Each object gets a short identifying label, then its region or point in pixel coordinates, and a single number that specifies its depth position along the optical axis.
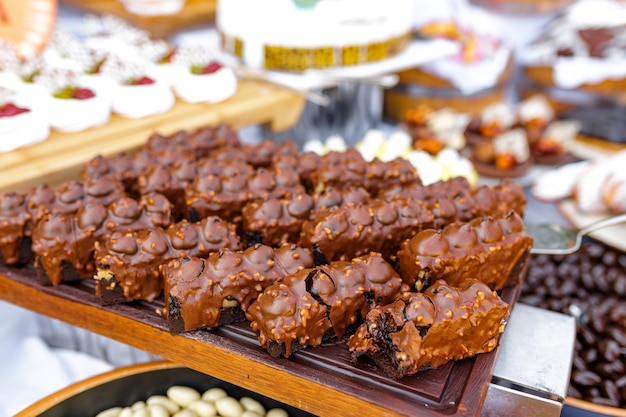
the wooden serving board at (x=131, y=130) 0.75
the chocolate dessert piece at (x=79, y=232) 0.63
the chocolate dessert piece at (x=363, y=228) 0.63
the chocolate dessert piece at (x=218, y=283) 0.59
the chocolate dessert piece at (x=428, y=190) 0.69
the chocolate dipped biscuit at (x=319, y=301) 0.57
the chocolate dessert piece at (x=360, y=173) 0.71
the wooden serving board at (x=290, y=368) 0.56
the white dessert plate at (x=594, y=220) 0.84
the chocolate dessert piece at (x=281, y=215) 0.65
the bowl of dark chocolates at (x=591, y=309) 0.69
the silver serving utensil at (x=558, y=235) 0.73
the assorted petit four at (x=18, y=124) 0.76
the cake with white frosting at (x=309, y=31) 0.91
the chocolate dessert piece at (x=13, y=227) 0.65
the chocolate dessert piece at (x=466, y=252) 0.61
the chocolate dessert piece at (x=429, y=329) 0.56
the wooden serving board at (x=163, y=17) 1.33
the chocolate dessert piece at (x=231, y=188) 0.68
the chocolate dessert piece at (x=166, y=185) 0.69
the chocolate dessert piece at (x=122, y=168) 0.71
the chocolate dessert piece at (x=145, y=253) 0.61
